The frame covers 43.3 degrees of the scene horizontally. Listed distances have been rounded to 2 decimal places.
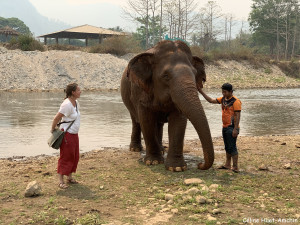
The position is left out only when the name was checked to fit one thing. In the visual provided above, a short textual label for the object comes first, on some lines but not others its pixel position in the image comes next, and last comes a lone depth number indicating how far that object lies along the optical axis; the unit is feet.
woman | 18.90
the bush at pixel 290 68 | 174.40
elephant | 20.22
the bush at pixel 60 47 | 150.27
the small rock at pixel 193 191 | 16.94
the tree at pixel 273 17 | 244.22
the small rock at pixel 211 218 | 14.15
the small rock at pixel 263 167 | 22.26
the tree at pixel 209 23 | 231.09
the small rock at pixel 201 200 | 15.83
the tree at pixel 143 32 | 276.43
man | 21.61
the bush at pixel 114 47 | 148.66
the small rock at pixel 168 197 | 16.62
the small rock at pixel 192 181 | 18.88
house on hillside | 165.78
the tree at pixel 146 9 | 178.48
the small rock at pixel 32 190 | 17.43
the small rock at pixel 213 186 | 17.94
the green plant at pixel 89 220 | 14.23
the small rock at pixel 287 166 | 22.59
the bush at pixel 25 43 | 137.49
